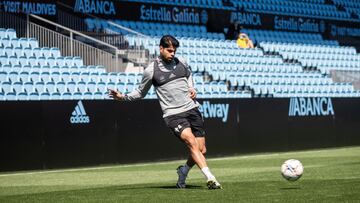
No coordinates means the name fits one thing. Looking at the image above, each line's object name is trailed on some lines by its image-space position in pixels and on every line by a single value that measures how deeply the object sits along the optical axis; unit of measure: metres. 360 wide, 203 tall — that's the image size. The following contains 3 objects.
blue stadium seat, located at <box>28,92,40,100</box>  20.30
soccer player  12.41
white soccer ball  12.22
